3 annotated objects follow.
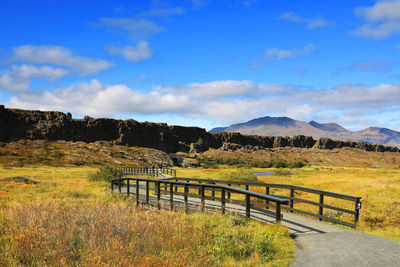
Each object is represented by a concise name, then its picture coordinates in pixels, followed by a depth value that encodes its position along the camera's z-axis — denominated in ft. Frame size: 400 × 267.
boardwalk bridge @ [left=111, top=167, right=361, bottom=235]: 29.48
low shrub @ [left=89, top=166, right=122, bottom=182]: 108.58
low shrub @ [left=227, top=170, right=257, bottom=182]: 112.47
